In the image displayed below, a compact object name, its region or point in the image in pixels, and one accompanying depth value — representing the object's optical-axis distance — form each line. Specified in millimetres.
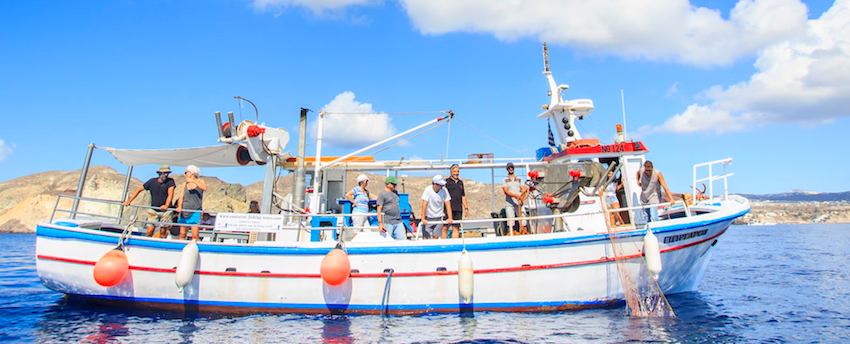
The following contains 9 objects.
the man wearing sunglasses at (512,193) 10422
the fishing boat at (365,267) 9477
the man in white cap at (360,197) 10398
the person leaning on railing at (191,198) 10227
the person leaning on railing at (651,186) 10484
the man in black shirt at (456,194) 10334
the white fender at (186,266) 9297
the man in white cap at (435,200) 9938
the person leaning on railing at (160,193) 10188
